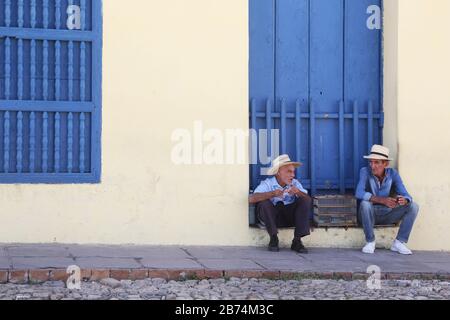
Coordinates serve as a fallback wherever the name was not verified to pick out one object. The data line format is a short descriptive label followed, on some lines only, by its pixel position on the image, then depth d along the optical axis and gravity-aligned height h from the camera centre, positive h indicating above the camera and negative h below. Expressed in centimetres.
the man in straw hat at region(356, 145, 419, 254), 824 -33
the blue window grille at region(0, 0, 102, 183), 783 +80
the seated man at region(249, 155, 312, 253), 795 -34
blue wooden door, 873 +101
